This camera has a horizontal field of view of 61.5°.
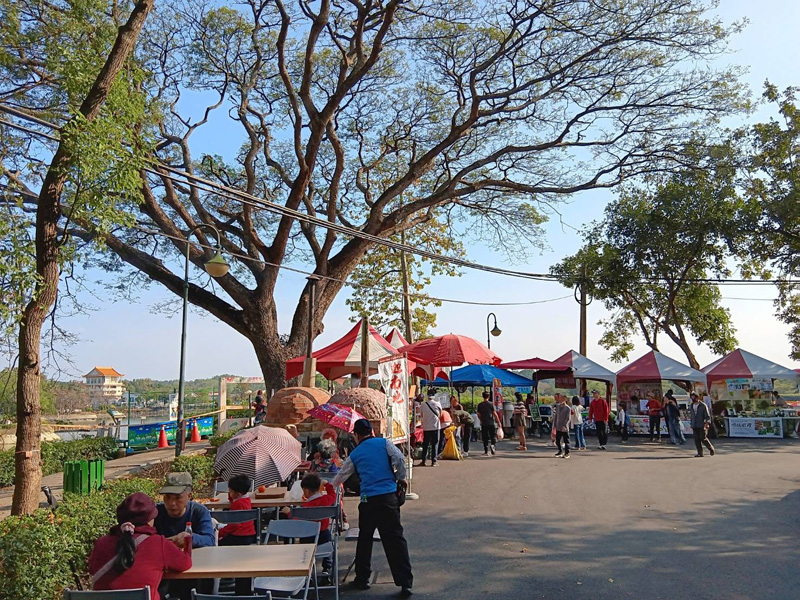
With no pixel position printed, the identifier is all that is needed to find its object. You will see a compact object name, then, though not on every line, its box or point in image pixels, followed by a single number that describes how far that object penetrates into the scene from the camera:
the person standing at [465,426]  17.92
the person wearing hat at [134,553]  4.36
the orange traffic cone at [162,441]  25.42
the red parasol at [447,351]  19.09
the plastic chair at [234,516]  6.30
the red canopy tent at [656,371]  22.00
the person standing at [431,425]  15.34
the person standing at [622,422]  21.62
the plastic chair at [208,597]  4.16
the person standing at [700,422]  16.44
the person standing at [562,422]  16.86
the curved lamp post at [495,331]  27.44
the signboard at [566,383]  24.84
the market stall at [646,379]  22.06
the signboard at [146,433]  25.66
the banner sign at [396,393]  12.44
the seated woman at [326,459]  9.78
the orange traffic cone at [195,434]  26.46
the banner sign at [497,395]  22.07
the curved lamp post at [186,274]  13.84
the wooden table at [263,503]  7.82
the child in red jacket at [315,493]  7.36
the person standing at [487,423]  17.44
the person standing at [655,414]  21.19
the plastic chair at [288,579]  5.52
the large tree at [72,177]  7.81
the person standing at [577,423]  17.59
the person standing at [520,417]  18.69
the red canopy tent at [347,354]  17.72
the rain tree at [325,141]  19.17
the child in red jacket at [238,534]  6.50
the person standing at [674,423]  19.92
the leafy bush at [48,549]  5.42
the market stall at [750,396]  22.02
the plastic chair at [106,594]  4.13
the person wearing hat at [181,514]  5.56
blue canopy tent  23.05
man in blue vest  6.41
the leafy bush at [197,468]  12.35
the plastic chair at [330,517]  6.26
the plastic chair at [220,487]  9.46
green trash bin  12.90
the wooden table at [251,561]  4.73
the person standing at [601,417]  18.97
